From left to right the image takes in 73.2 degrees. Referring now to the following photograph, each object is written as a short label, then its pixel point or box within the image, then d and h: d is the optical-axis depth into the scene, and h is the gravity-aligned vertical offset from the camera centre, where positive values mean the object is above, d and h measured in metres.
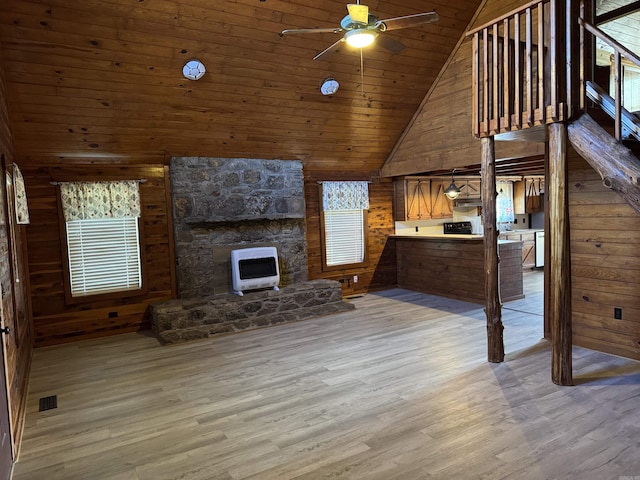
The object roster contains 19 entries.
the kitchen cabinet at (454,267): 6.92 -1.01
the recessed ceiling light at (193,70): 5.00 +1.77
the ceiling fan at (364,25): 3.25 +1.47
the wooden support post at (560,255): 3.62 -0.44
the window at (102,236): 5.84 -0.16
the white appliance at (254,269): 6.63 -0.79
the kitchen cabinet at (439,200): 8.73 +0.19
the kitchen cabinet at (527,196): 10.23 +0.23
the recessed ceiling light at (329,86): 5.94 +1.78
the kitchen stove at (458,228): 8.60 -0.39
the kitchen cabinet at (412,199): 8.45 +0.23
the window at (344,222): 7.93 -0.16
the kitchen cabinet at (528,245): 9.55 -0.89
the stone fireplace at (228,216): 6.48 +0.04
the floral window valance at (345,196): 7.87 +0.34
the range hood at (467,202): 9.19 +0.14
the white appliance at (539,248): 9.70 -0.97
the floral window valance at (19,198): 4.61 +0.34
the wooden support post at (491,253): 4.32 -0.47
